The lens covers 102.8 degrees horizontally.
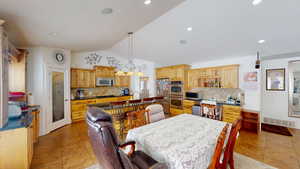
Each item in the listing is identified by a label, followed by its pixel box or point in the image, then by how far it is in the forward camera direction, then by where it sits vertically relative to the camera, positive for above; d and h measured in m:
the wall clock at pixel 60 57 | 3.80 +0.84
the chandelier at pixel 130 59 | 3.68 +1.35
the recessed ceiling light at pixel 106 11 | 2.03 +1.25
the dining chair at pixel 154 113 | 2.39 -0.63
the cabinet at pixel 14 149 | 1.67 -0.95
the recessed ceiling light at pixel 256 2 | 2.12 +1.46
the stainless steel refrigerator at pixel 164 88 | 5.70 -0.25
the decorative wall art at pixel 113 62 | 6.21 +1.15
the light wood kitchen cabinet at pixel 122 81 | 6.39 +0.12
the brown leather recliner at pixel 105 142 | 0.87 -0.45
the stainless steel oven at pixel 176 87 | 5.36 -0.18
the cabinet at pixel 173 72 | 5.32 +0.52
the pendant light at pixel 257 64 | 3.60 +0.58
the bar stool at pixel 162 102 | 4.09 -0.69
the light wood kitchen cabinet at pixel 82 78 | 4.94 +0.22
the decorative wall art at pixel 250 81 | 3.89 +0.07
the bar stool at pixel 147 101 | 3.70 -0.58
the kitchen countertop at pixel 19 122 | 1.74 -0.62
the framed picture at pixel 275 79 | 4.12 +0.14
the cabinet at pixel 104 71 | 5.64 +0.59
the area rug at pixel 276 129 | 3.55 -1.48
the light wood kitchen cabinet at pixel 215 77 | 4.14 +0.23
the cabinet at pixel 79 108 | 4.58 -1.00
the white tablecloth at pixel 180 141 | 1.22 -0.73
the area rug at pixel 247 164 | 2.13 -1.49
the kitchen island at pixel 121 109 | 3.07 -0.71
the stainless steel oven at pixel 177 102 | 5.35 -0.88
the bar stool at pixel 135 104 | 3.37 -0.60
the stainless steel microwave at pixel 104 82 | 5.64 +0.06
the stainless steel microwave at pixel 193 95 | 5.01 -0.53
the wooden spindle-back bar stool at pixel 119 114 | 3.11 -0.82
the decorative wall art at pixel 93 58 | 5.49 +1.16
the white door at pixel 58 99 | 3.66 -0.54
